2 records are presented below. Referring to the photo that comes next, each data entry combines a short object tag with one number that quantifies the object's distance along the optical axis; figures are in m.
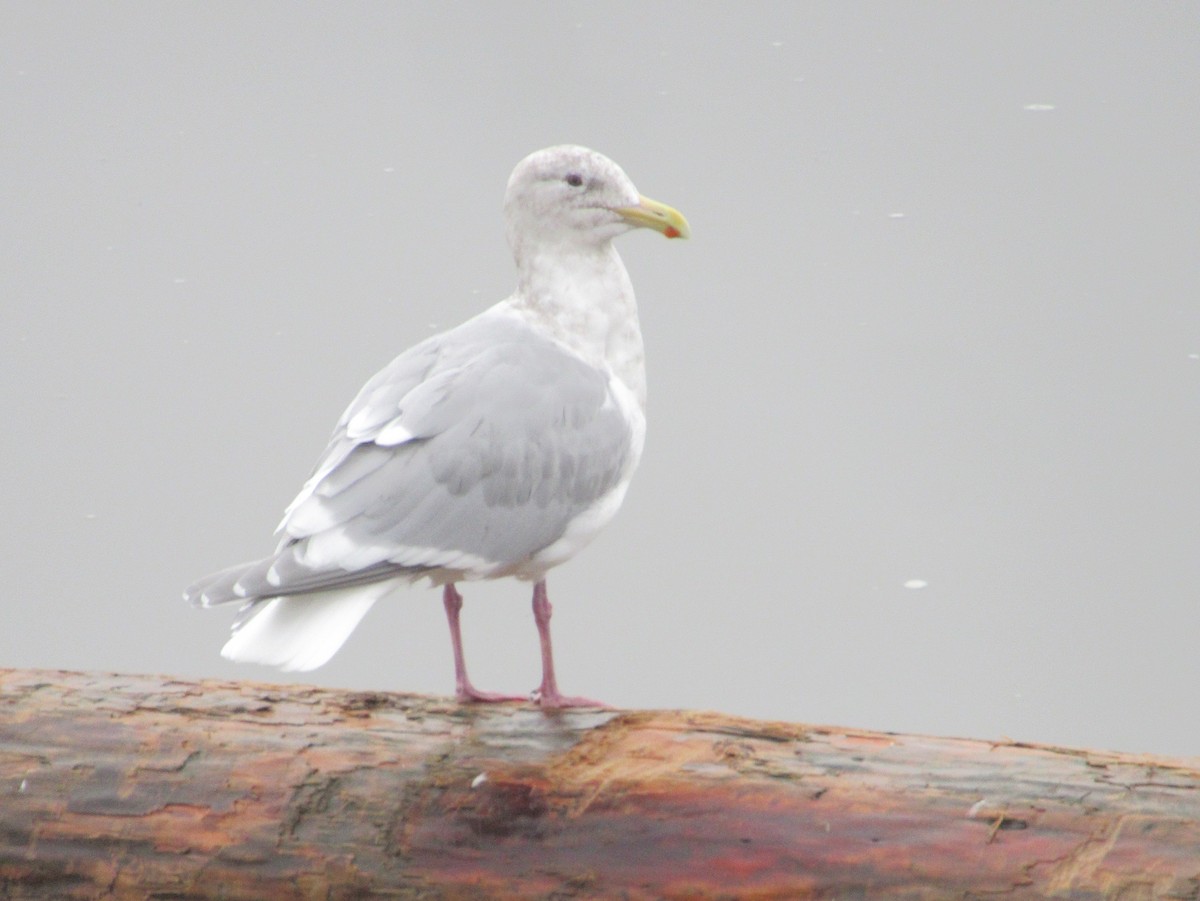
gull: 16.47
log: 16.38
